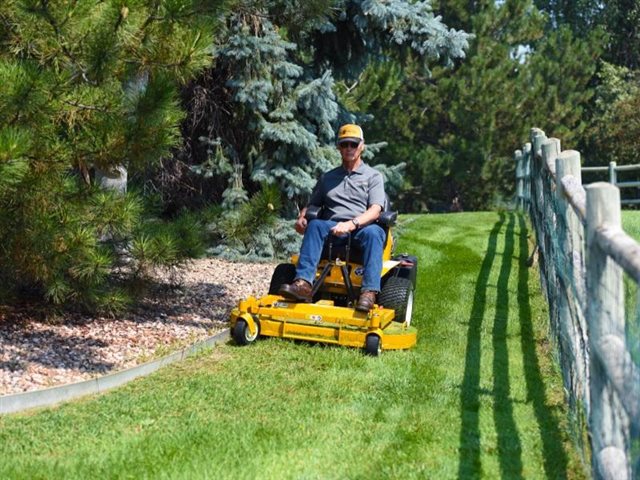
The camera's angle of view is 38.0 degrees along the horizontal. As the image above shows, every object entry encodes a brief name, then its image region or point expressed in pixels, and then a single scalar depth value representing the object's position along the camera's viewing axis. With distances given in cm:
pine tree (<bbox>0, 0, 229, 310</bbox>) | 518
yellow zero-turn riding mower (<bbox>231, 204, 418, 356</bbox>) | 632
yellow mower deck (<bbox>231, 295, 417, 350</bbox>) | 630
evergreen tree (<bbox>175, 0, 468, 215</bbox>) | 1005
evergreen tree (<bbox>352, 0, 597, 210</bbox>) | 2384
